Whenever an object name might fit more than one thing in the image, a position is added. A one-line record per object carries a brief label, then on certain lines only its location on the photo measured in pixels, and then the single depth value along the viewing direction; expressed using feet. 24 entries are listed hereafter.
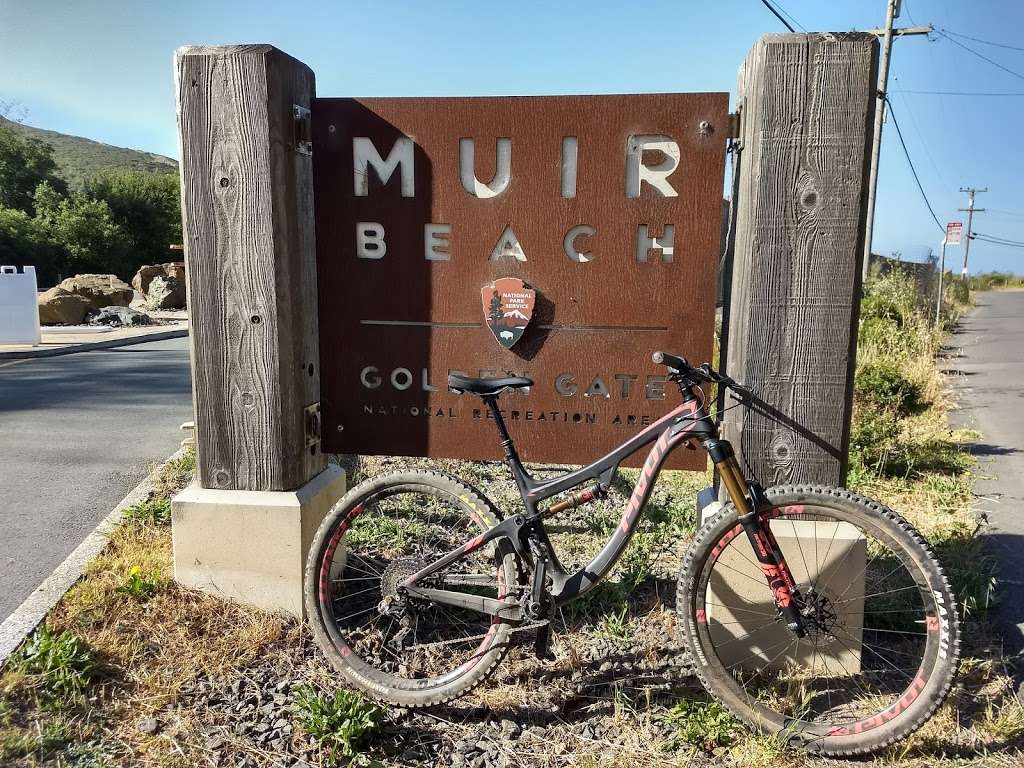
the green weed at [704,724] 8.14
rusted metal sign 9.65
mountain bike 7.88
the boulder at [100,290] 71.26
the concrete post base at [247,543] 10.21
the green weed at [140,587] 10.41
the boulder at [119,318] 64.90
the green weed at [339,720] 7.84
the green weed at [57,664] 8.57
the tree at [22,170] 146.61
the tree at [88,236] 118.32
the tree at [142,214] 129.29
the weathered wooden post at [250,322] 9.67
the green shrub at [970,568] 10.65
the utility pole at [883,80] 66.35
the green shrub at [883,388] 22.21
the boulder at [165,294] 83.76
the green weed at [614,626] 10.18
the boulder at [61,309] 66.28
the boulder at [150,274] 87.25
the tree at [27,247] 113.19
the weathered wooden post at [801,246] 8.68
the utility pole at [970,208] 234.79
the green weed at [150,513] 13.43
